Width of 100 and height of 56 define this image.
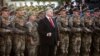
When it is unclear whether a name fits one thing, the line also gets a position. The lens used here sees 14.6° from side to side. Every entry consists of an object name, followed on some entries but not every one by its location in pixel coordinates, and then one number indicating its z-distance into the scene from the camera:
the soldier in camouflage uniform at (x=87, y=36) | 13.22
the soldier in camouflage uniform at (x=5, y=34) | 11.31
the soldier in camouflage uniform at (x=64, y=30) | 12.55
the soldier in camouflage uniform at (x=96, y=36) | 13.41
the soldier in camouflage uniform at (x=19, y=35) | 11.65
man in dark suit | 11.47
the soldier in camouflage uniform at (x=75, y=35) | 12.85
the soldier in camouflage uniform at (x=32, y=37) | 11.83
